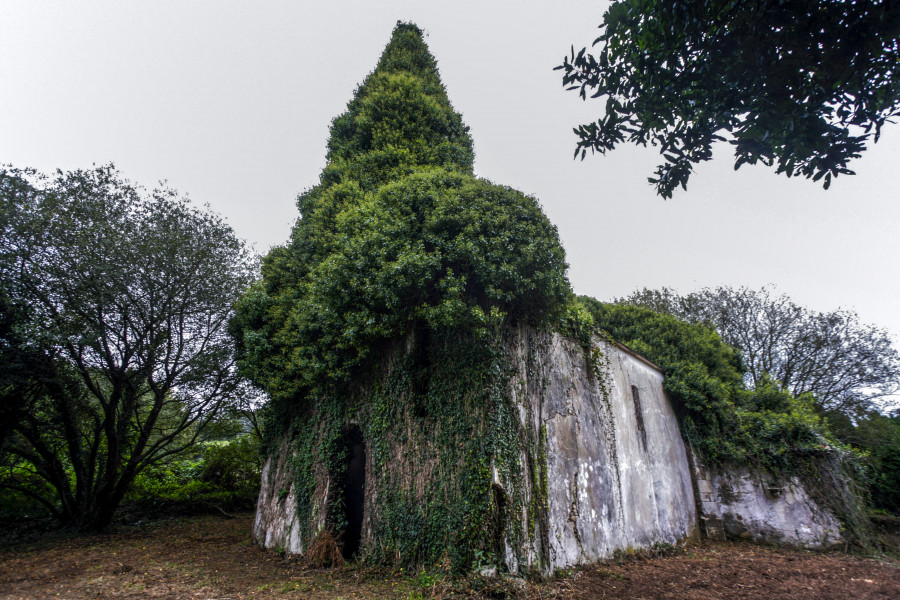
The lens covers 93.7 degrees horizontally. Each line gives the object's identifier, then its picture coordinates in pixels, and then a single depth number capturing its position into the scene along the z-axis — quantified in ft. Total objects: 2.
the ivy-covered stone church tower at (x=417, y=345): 23.54
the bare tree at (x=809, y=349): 69.21
